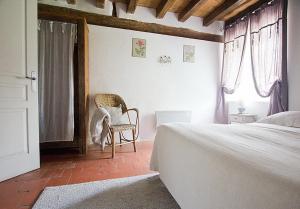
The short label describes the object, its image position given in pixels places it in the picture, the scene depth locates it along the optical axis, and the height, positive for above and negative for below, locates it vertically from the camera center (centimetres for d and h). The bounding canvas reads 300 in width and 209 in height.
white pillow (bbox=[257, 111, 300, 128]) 192 -21
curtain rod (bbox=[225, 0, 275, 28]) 294 +157
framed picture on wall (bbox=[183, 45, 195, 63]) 391 +99
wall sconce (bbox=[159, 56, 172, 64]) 375 +82
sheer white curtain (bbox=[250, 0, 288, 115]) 269 +74
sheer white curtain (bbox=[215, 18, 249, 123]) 353 +78
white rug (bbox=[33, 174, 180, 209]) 147 -84
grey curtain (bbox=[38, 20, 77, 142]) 266 +28
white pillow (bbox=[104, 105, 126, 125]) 292 -24
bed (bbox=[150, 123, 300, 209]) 64 -29
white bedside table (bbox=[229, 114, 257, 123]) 305 -30
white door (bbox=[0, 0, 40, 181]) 190 +11
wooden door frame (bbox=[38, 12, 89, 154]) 262 +29
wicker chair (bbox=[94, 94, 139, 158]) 315 -4
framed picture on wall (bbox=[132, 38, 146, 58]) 357 +102
